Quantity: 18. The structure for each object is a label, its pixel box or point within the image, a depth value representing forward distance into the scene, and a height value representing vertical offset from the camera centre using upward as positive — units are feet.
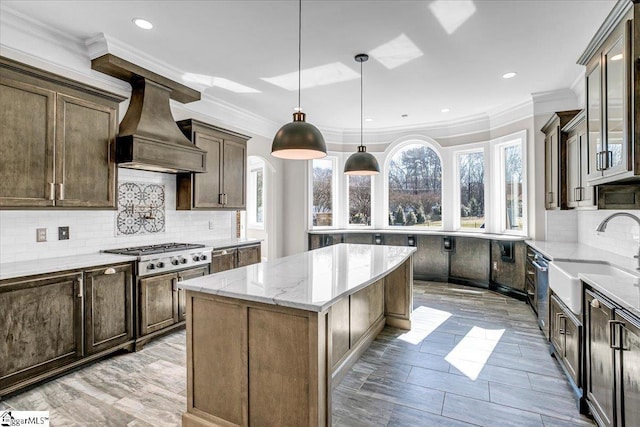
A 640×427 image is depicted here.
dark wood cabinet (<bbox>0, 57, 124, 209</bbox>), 8.26 +2.04
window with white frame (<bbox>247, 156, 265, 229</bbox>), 26.27 +1.67
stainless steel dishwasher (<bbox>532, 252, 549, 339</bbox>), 10.43 -2.57
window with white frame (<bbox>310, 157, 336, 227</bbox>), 22.18 +1.48
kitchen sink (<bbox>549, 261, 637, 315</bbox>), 7.37 -1.54
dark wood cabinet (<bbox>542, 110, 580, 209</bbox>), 12.35 +2.06
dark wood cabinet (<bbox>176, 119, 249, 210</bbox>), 13.75 +1.80
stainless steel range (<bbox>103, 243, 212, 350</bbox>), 10.48 -2.26
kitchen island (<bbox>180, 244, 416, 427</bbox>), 5.61 -2.36
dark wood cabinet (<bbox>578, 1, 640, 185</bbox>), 6.13 +2.44
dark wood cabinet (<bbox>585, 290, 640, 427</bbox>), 5.15 -2.62
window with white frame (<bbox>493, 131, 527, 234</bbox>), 16.65 +1.62
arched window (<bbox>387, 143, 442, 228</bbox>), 21.21 +1.75
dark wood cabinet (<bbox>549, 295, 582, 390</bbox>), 7.43 -3.14
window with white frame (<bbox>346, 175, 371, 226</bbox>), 22.66 +0.87
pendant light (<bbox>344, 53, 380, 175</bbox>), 12.48 +1.90
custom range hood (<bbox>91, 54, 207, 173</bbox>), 10.61 +2.97
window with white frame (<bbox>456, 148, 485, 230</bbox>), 19.42 +1.45
